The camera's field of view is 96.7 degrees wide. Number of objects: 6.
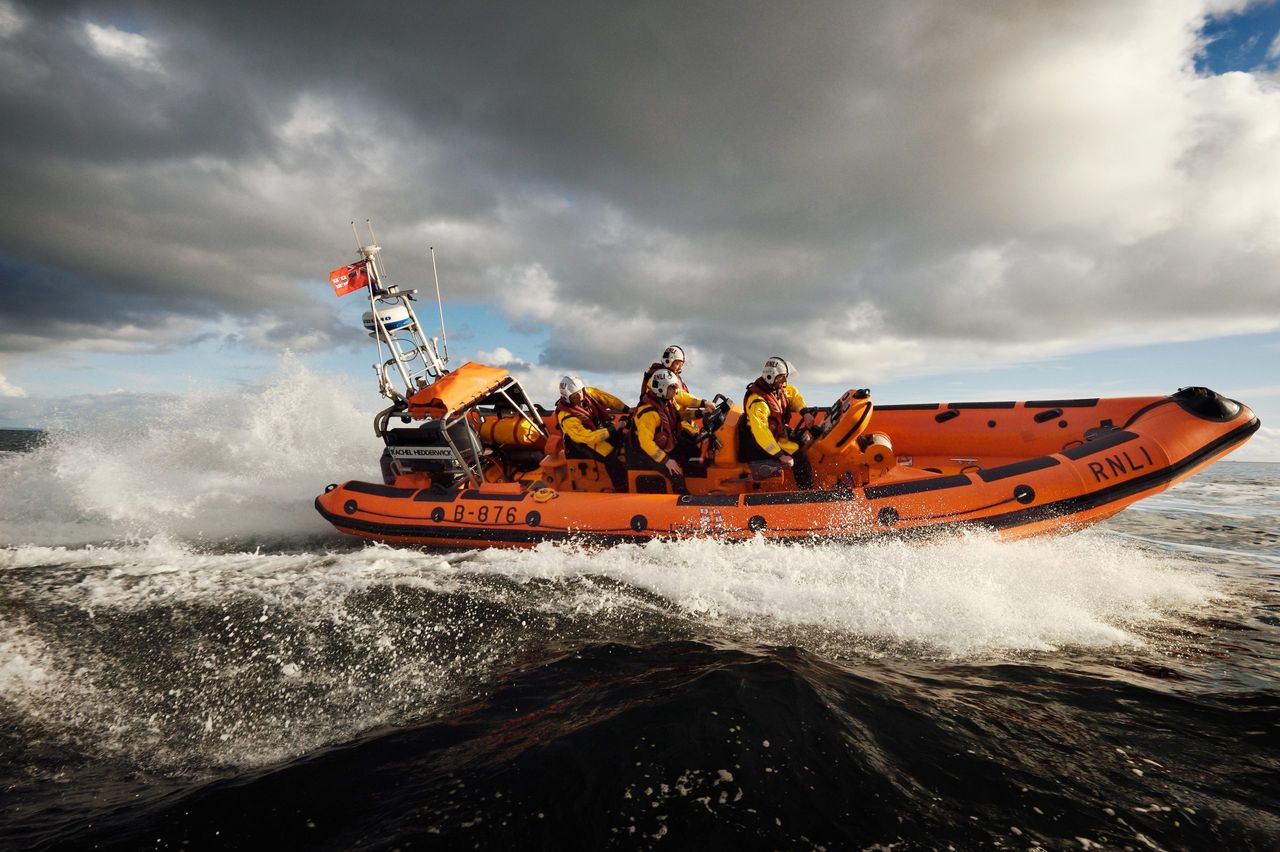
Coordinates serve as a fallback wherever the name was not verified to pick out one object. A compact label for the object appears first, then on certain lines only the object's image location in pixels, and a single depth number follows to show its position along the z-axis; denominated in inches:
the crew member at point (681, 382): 226.5
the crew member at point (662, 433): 217.0
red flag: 238.5
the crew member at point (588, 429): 226.5
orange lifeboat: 169.5
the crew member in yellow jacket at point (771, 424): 205.2
